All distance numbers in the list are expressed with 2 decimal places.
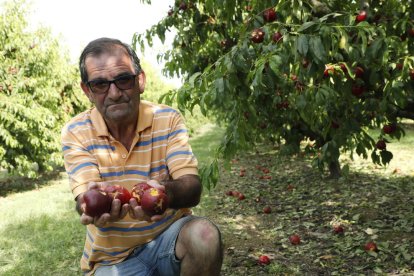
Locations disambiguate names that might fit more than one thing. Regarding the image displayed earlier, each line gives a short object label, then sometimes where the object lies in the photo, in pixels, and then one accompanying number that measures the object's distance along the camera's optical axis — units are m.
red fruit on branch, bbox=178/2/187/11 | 4.52
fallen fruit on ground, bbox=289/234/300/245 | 4.18
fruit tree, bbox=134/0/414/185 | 2.40
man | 2.04
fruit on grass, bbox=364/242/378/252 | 3.77
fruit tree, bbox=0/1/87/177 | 8.54
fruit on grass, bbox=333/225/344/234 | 4.39
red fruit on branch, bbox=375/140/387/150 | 4.08
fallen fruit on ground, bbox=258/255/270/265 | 3.71
